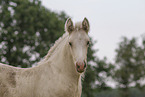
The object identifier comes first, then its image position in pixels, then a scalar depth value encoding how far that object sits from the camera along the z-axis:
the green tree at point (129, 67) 42.22
